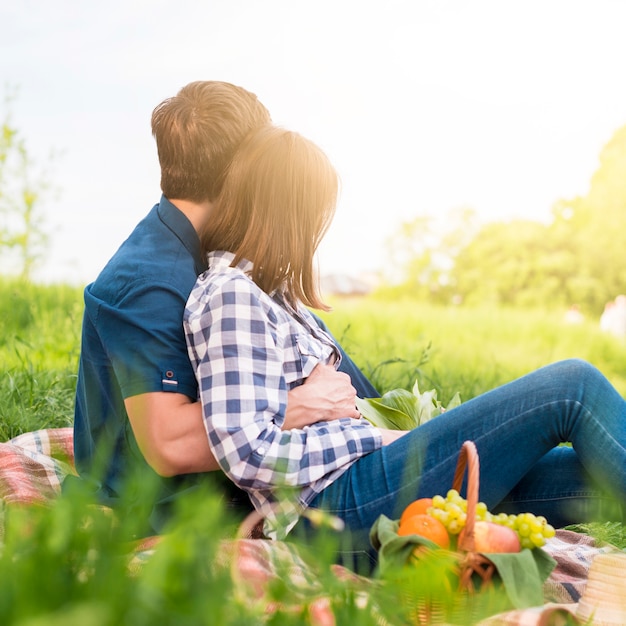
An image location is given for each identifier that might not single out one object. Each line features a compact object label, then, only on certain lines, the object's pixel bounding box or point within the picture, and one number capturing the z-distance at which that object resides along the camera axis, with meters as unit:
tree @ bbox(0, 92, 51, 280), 10.48
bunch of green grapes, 1.76
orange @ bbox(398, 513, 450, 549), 1.74
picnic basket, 1.54
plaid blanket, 1.53
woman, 2.00
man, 2.08
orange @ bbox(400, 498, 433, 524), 1.87
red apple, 1.75
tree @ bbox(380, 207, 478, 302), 24.20
